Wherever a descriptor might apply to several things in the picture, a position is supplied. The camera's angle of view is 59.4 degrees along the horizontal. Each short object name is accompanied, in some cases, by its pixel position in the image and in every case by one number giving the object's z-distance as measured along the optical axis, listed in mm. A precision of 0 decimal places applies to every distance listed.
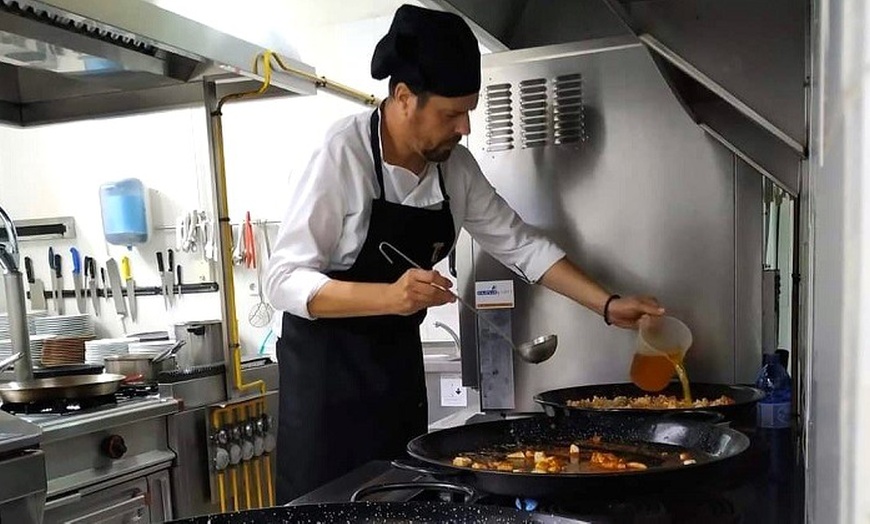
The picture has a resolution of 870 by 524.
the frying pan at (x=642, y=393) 1248
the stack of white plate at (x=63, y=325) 2803
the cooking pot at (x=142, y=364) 2436
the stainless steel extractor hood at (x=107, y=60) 1868
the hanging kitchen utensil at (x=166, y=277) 3418
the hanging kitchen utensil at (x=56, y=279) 3418
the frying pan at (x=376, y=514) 768
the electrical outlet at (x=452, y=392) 2908
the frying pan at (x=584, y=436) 858
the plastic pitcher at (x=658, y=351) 1521
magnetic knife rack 3404
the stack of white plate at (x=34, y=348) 2576
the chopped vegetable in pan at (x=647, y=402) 1373
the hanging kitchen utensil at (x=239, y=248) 3418
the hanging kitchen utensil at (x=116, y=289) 3459
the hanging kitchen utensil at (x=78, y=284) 3404
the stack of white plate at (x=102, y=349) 2617
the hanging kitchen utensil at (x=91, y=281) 3439
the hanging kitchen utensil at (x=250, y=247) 3412
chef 1448
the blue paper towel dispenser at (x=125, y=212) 3393
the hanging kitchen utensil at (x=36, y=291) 3443
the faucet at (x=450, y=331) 3104
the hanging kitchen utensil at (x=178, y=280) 3422
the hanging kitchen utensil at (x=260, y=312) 3428
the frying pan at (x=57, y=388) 2043
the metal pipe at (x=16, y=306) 2180
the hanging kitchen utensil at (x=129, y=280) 3465
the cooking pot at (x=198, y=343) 2488
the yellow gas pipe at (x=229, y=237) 2500
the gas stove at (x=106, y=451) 1877
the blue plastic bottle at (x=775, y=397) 1281
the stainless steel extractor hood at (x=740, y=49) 1079
